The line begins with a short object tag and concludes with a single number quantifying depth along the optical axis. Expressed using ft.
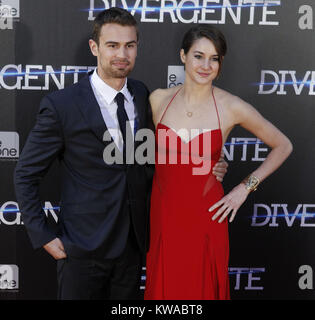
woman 7.16
